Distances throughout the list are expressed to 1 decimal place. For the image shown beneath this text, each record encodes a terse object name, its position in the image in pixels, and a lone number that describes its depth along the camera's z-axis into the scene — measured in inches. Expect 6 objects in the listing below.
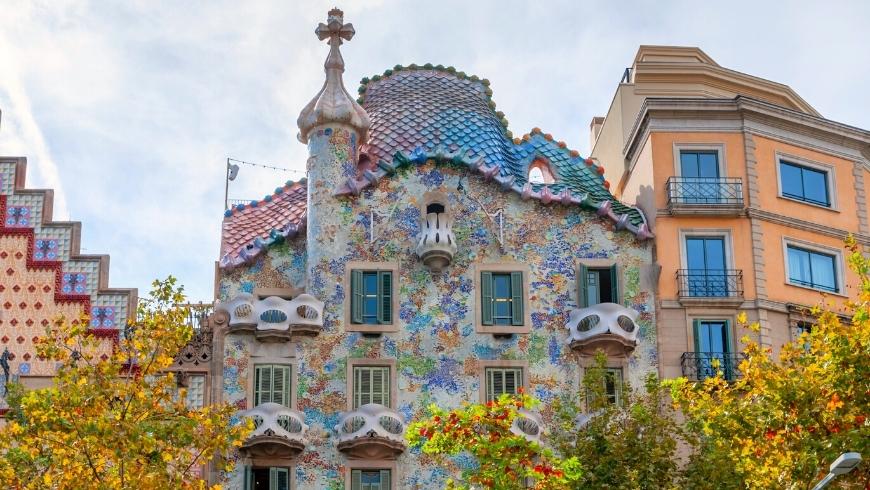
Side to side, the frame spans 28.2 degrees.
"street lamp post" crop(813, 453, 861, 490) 1005.3
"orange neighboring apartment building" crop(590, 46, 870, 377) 1483.8
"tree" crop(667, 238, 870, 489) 1146.0
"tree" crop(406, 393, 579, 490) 1144.2
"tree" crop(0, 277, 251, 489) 1123.3
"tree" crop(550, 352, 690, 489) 1171.9
